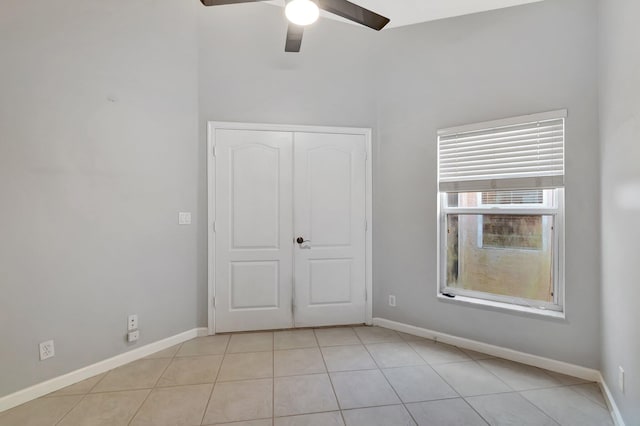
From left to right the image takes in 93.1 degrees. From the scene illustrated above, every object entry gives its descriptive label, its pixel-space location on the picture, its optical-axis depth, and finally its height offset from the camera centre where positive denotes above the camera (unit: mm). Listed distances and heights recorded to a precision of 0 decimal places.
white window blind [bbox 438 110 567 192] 2340 +486
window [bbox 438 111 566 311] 2377 +3
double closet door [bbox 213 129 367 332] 3074 -177
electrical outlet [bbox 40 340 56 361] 2068 -945
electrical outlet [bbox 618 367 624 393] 1723 -962
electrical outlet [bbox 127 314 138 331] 2536 -927
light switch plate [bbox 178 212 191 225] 2891 -51
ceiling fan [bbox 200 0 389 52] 1779 +1245
